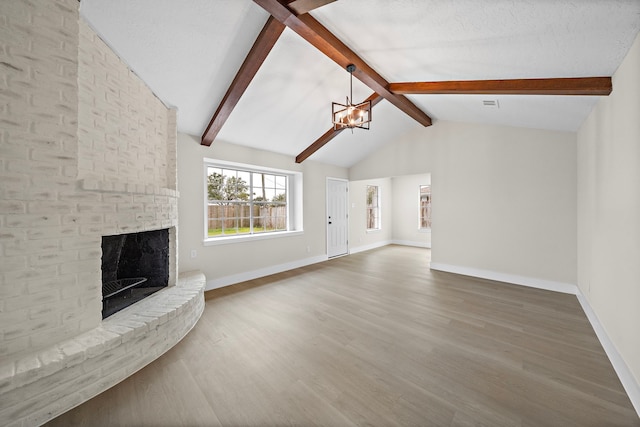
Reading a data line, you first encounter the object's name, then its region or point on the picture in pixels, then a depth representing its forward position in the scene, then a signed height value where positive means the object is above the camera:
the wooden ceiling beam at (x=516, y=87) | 2.27 +1.33
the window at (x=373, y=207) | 7.74 +0.17
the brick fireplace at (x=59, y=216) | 1.55 -0.01
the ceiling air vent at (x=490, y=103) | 3.30 +1.48
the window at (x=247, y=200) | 4.25 +0.25
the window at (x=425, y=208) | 7.94 +0.13
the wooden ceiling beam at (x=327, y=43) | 2.11 +1.72
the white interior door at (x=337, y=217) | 6.15 -0.11
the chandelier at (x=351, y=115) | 2.83 +1.14
